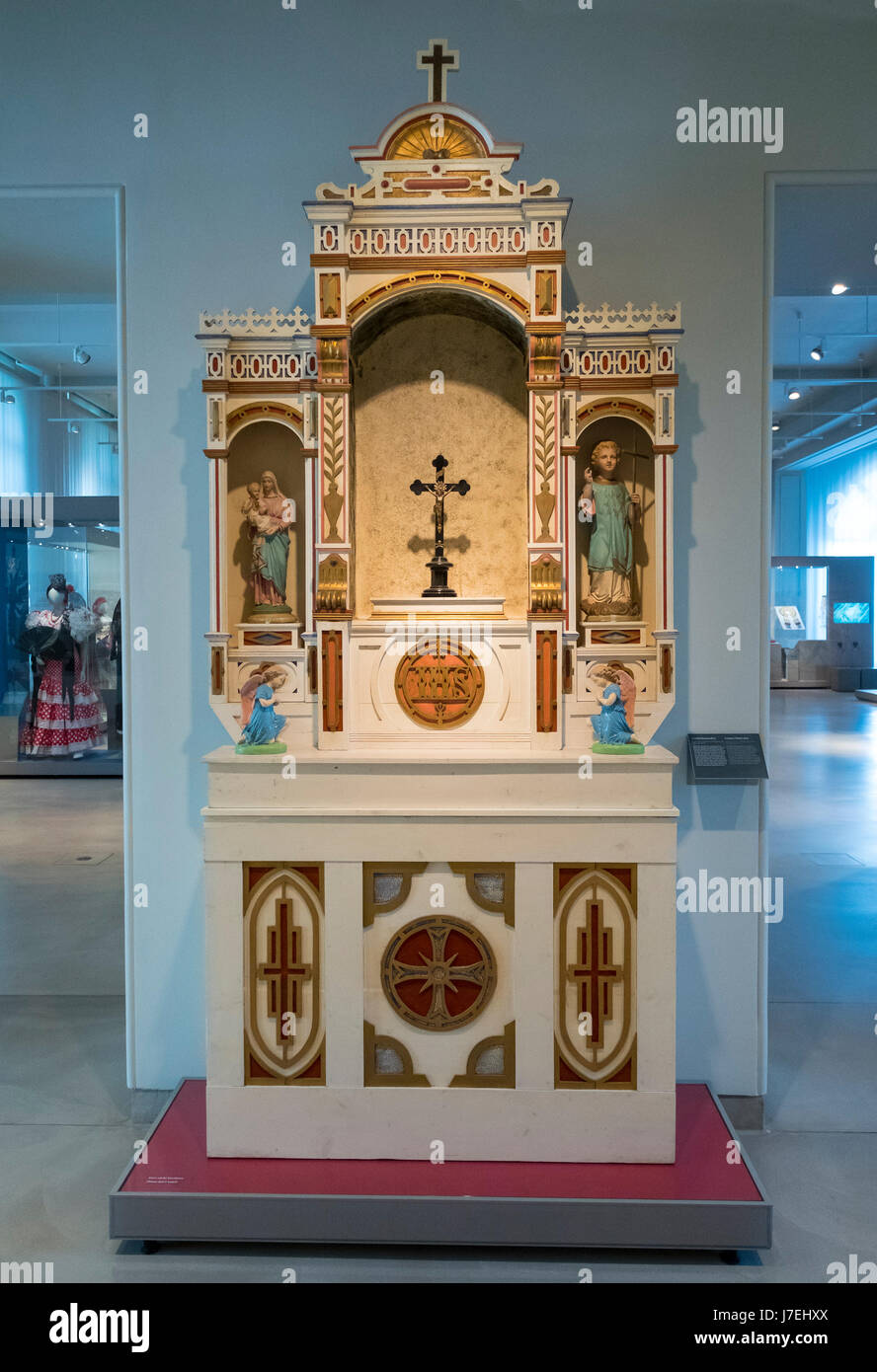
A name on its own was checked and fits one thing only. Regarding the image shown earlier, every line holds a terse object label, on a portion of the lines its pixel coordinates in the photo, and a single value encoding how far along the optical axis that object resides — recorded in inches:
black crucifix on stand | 136.3
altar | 120.3
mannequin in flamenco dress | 431.8
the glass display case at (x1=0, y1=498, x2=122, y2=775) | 432.8
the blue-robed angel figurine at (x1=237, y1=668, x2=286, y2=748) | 126.9
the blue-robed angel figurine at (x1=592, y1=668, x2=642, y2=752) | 125.6
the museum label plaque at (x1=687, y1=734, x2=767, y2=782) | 141.9
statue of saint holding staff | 134.0
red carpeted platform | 111.1
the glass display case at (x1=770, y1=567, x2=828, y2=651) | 836.0
